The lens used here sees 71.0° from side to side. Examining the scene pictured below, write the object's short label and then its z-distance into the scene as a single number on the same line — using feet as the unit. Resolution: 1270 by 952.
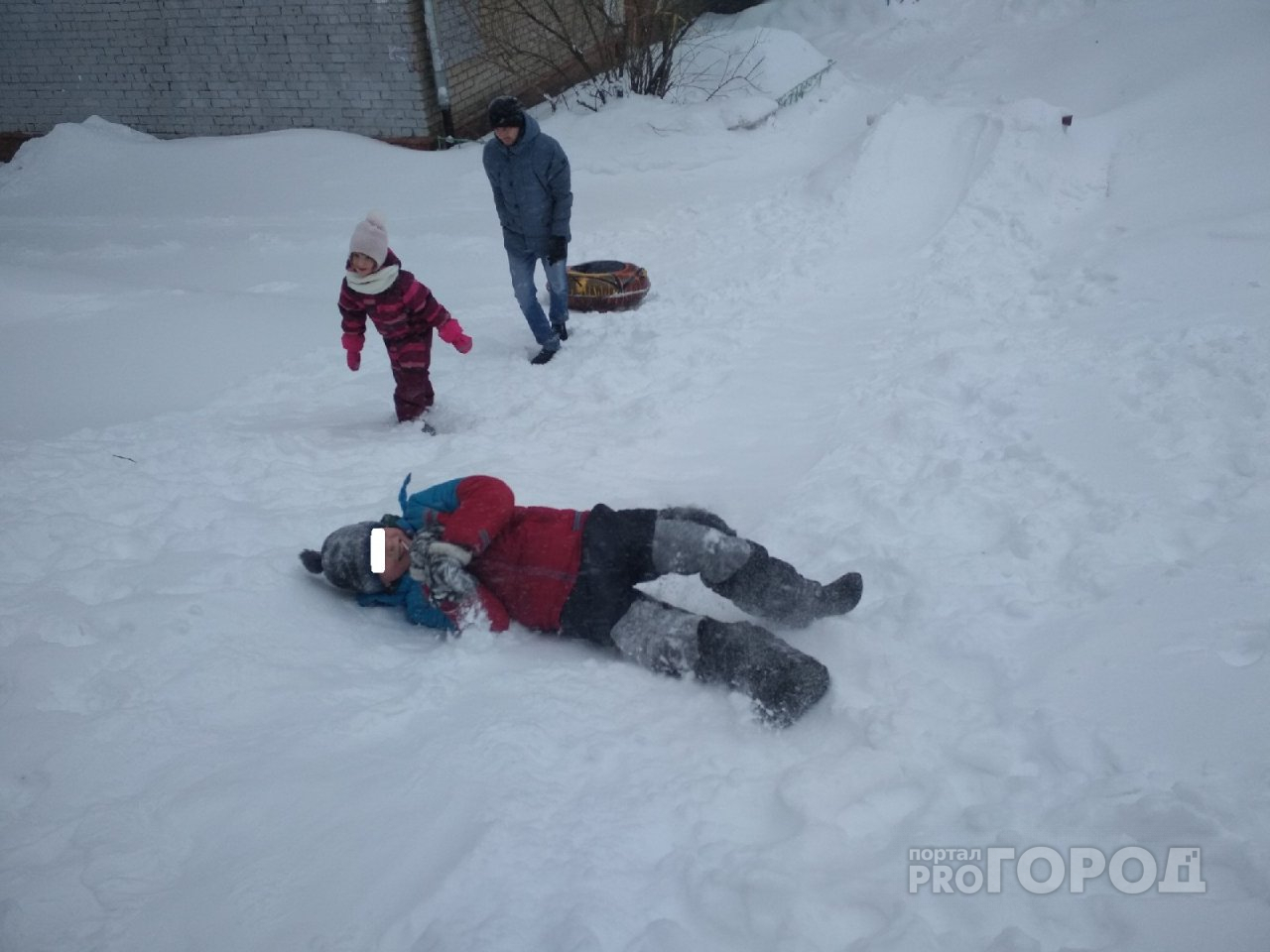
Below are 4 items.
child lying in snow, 10.25
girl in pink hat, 16.60
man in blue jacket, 20.58
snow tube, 22.93
